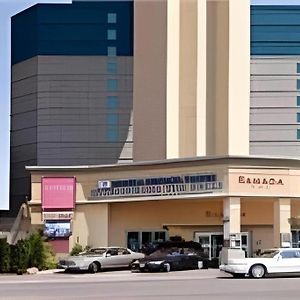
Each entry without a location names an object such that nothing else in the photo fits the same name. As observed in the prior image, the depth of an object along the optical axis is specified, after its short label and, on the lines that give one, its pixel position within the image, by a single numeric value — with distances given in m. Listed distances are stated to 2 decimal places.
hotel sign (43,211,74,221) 43.48
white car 29.83
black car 36.12
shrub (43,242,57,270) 40.62
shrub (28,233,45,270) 40.12
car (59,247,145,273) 36.72
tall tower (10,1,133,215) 70.38
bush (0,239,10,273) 38.66
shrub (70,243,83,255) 42.53
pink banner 43.62
